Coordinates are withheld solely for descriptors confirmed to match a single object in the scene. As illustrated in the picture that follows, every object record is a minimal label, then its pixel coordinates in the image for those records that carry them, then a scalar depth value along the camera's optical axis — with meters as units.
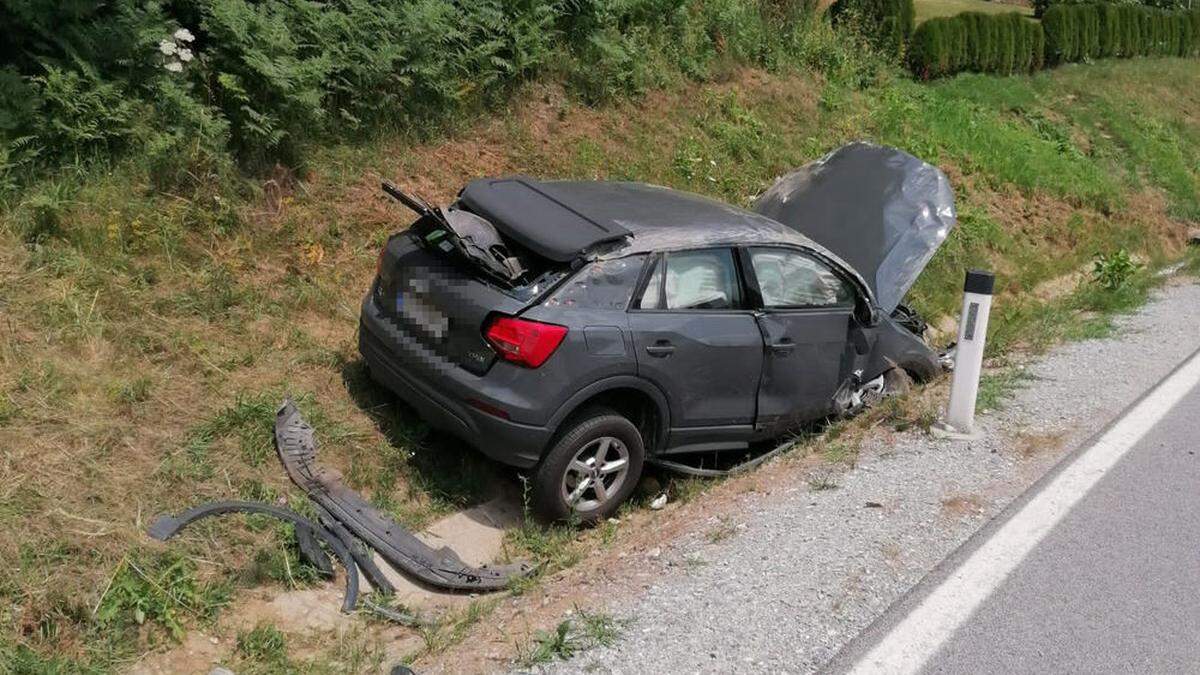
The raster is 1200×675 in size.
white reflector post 6.13
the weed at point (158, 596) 4.26
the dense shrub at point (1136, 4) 24.33
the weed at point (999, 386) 6.81
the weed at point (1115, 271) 10.58
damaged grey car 5.45
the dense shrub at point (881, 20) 15.69
